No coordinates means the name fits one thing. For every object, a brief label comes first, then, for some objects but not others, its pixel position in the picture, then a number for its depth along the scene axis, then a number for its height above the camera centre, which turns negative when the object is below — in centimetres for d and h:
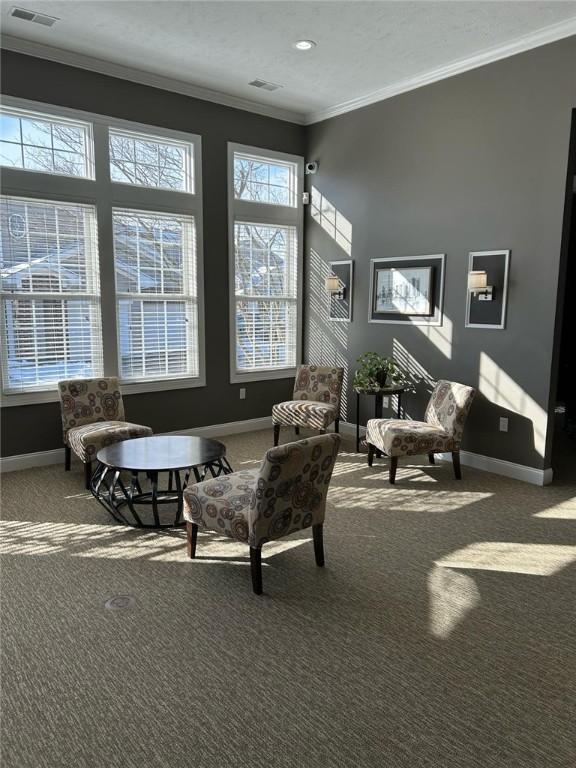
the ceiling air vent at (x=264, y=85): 549 +213
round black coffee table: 370 -101
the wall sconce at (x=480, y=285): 490 +20
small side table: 543 -85
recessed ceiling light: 457 +209
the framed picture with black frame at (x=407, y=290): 544 +18
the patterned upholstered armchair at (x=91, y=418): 450 -98
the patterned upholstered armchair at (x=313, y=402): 569 -97
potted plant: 548 -65
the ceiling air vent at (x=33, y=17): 416 +211
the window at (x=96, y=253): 488 +48
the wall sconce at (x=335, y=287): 624 +22
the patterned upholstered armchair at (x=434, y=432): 474 -103
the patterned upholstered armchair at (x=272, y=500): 286 -103
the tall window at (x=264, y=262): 626 +51
